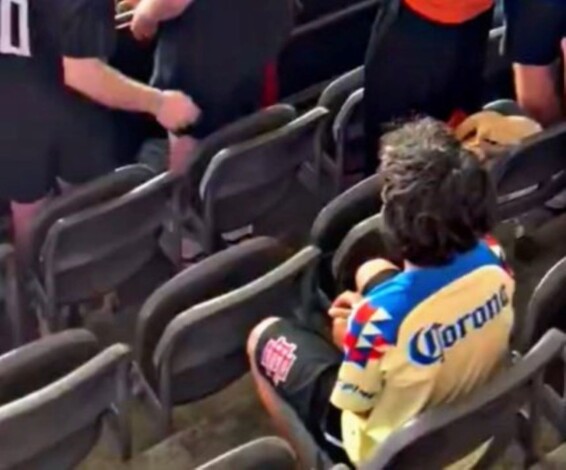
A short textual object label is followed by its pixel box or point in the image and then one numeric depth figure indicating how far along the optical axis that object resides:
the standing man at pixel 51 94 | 3.40
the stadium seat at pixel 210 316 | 2.95
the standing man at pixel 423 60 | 3.69
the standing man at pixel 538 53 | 3.67
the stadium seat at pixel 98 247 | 3.29
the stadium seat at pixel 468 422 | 2.60
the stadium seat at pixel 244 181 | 3.49
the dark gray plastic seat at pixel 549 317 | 2.93
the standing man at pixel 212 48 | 3.62
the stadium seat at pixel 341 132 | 3.79
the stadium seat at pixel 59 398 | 2.66
